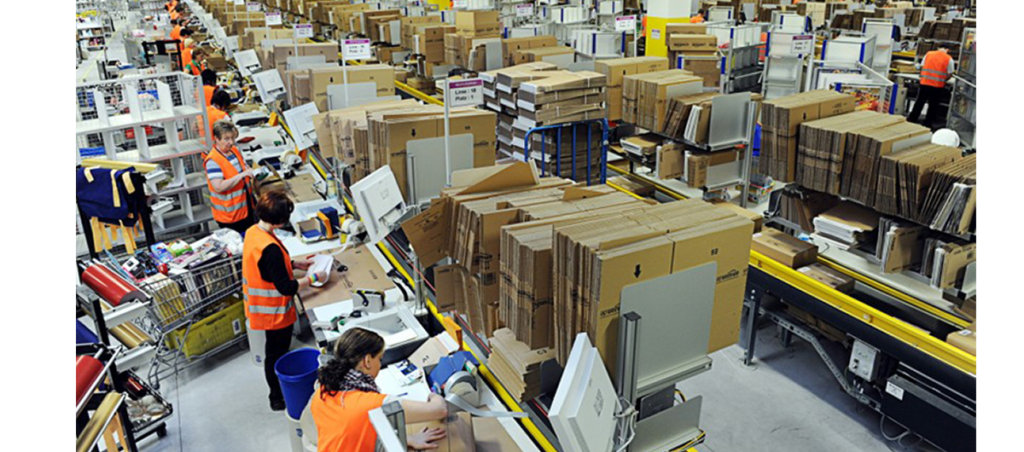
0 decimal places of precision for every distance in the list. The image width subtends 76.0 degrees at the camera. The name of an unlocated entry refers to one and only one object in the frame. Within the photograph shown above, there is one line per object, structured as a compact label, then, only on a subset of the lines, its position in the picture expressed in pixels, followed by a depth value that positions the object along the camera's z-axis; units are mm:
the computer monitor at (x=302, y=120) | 6601
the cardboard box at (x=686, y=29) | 11180
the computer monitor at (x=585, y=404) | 1855
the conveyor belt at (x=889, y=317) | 4000
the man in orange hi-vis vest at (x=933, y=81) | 10852
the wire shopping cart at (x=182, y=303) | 4914
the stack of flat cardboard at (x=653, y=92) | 6934
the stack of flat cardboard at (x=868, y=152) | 4793
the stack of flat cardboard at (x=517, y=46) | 10445
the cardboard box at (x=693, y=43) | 10773
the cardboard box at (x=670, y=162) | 7023
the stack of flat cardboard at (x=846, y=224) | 5098
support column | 11812
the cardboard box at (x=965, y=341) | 4000
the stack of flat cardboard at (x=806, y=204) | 5574
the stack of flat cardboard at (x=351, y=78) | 7188
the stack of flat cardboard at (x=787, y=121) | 5312
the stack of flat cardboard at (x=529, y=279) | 2609
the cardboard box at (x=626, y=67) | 7918
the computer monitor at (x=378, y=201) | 3703
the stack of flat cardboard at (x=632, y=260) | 2328
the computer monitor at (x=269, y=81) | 9156
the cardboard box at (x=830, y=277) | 4930
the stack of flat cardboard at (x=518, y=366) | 2766
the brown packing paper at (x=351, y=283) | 4742
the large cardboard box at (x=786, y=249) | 5219
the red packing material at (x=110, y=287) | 3572
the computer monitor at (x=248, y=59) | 10797
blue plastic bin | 3914
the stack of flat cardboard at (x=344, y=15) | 16312
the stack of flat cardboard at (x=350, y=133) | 5227
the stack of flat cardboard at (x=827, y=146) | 5051
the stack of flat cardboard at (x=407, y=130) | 4633
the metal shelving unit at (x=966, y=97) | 10250
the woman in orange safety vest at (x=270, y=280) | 4328
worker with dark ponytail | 2838
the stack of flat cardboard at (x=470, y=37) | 10766
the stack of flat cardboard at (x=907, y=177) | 4555
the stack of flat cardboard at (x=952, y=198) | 4289
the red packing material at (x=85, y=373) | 2568
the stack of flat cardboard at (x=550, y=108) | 7066
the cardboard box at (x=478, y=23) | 11609
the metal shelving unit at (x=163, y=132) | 7113
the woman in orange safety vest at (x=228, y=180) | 6070
